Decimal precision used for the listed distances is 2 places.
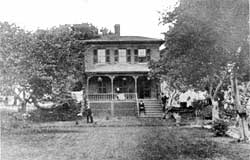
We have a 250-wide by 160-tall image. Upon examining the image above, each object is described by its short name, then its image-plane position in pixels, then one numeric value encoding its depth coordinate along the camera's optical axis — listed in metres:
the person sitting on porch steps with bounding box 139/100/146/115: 29.84
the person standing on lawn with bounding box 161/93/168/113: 30.78
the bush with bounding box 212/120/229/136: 16.11
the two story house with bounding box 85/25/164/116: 34.47
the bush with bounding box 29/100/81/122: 27.43
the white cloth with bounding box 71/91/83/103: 36.63
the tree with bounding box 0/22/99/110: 19.34
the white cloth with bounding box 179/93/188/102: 35.00
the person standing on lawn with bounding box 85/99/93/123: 24.38
